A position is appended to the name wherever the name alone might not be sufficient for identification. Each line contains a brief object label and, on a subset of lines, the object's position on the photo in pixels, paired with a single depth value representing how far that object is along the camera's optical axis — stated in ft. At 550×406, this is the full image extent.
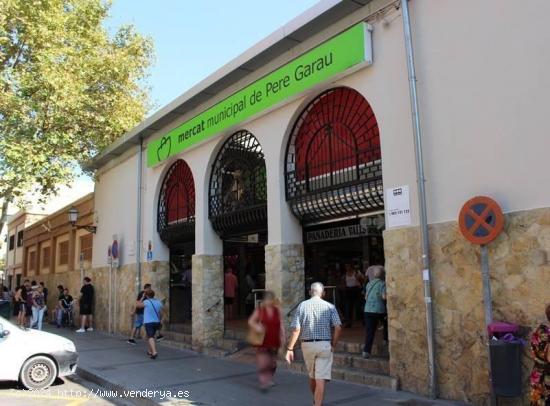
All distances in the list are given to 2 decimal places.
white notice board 25.40
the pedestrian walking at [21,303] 60.49
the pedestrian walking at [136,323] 45.88
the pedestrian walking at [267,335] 25.54
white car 27.27
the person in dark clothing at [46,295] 73.28
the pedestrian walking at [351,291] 42.57
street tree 51.52
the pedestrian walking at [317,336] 20.57
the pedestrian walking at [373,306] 27.94
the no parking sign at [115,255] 54.34
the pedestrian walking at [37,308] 53.98
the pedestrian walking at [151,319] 36.94
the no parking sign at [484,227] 20.79
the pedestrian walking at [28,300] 58.95
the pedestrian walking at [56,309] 65.11
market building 21.08
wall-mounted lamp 62.49
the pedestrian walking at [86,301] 58.65
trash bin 19.10
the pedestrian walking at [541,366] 16.92
